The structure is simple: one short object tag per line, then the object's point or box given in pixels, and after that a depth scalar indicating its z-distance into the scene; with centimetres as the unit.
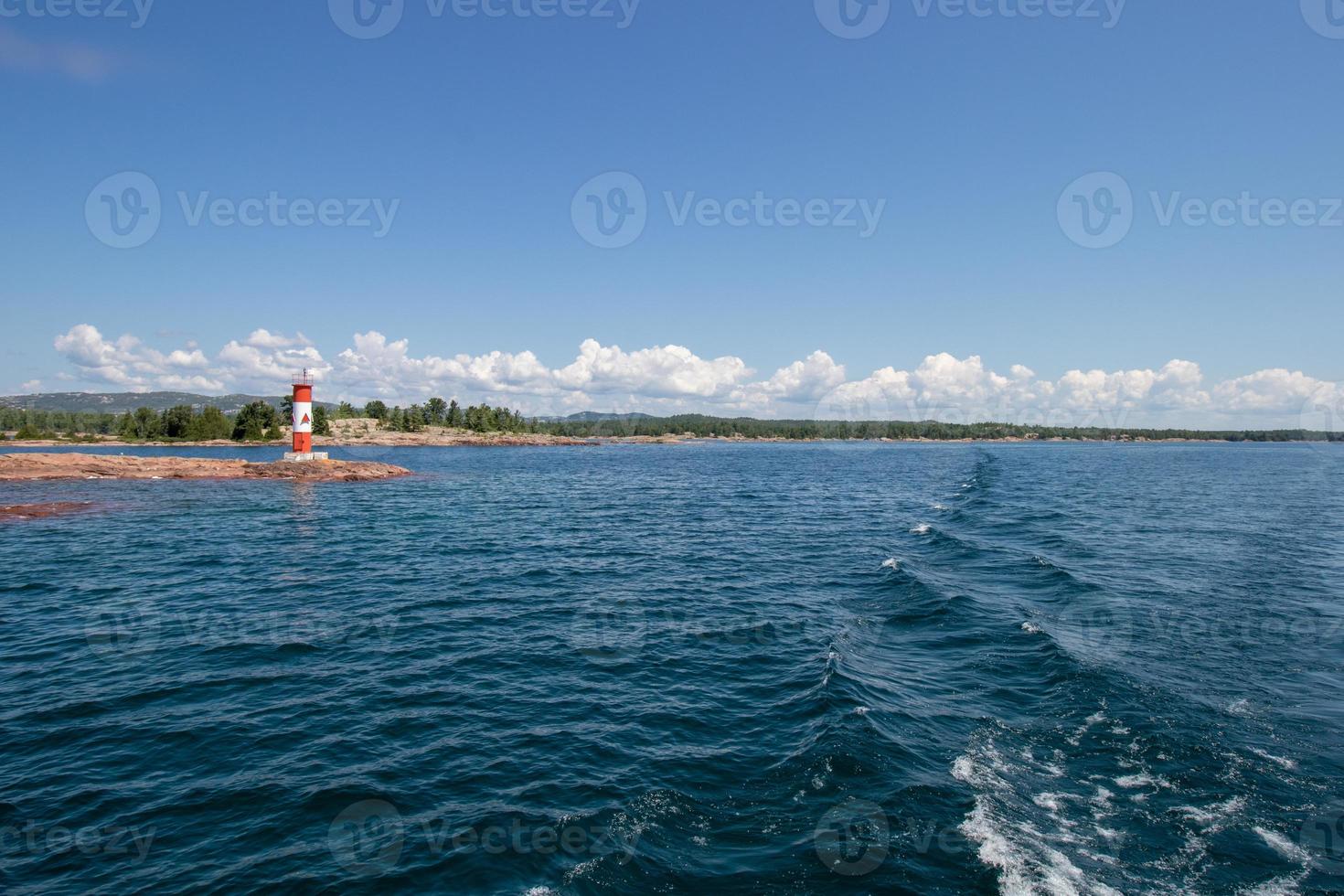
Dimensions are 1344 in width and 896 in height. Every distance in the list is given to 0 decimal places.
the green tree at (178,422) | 17538
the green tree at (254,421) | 17225
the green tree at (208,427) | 17312
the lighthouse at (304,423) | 8212
